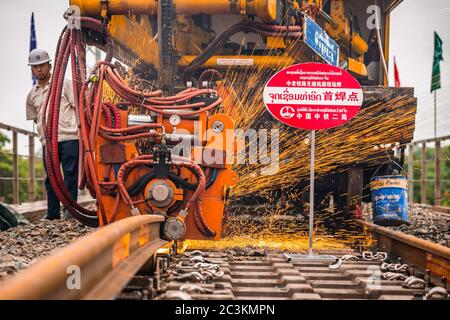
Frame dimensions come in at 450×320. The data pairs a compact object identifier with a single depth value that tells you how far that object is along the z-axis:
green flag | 14.77
